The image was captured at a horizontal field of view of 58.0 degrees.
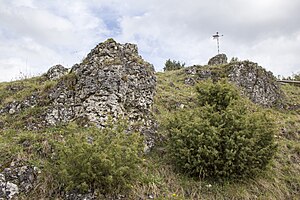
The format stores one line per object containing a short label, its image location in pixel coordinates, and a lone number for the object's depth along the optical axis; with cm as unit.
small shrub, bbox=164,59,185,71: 2144
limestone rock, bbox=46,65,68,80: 906
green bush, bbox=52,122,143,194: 434
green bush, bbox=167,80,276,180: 538
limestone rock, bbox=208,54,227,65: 1619
